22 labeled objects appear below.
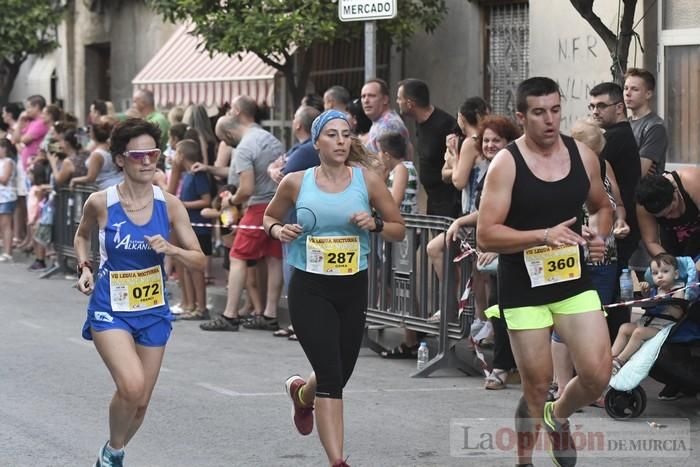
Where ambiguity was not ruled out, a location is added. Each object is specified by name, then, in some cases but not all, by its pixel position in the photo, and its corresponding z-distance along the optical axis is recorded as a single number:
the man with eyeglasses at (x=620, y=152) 9.54
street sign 11.99
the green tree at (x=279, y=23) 15.49
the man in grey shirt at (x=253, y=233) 13.08
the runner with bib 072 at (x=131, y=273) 6.95
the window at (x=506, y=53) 15.65
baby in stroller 8.75
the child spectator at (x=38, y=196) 18.22
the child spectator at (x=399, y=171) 11.43
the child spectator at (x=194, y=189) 14.20
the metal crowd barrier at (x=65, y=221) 16.86
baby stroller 8.67
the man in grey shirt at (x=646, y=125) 10.63
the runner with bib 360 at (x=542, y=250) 6.76
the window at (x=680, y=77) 12.93
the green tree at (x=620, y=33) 11.95
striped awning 18.14
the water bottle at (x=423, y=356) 10.74
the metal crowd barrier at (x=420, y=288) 10.55
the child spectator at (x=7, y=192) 19.11
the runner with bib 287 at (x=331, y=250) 7.25
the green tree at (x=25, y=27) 25.08
